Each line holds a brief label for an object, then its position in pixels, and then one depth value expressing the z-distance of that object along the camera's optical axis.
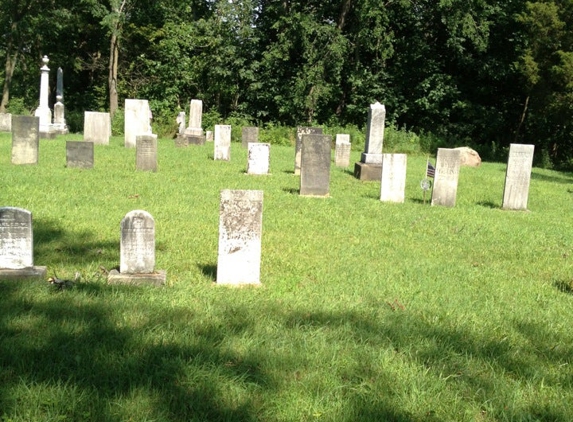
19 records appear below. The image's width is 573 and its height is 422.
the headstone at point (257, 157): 14.12
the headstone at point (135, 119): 19.61
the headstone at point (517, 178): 11.30
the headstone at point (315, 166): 11.50
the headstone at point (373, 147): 14.87
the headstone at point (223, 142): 16.89
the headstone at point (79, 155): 13.30
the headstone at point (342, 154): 17.73
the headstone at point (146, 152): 13.50
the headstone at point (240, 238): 5.52
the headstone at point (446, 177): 11.23
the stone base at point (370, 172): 14.84
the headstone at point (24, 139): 13.14
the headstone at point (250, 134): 21.25
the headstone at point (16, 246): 5.19
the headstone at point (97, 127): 20.05
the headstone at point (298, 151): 15.20
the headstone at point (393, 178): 11.29
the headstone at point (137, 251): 5.36
